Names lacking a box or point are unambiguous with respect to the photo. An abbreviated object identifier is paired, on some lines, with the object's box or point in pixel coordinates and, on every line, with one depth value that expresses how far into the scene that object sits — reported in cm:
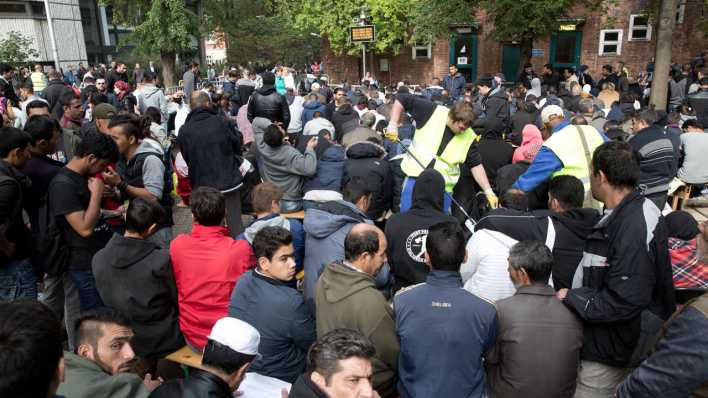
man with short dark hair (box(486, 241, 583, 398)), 272
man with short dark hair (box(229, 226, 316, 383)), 301
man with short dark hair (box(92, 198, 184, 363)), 337
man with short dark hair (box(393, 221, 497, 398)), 254
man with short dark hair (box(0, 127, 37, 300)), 336
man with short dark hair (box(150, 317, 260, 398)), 224
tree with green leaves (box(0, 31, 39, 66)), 2069
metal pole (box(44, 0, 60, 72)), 2102
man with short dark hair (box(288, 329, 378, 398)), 220
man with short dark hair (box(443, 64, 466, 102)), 1434
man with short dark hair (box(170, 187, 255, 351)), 341
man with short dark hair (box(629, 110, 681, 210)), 541
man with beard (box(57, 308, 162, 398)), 218
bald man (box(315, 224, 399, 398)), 277
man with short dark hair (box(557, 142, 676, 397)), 273
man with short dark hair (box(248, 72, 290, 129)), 763
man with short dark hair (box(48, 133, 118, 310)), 368
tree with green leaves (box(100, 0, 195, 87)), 2023
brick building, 2105
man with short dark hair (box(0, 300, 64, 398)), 153
